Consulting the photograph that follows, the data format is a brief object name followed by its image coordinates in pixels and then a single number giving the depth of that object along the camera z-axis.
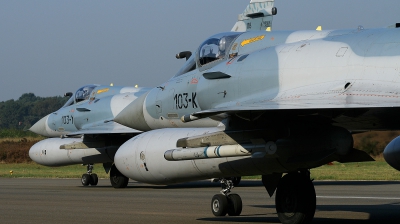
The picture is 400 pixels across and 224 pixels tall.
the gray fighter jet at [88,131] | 50.22
